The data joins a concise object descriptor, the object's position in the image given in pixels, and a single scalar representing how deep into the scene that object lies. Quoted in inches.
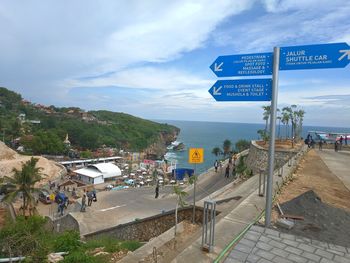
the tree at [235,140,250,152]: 2240.4
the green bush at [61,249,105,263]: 155.8
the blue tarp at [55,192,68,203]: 792.1
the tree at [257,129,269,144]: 975.9
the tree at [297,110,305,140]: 1232.3
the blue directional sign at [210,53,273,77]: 165.2
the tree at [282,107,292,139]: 1197.1
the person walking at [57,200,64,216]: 748.0
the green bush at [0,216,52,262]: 161.3
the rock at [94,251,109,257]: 184.3
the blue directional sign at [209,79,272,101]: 167.3
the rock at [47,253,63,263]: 174.7
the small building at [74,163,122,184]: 1525.6
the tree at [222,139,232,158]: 2387.2
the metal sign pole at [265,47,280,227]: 161.3
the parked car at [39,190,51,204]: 1024.9
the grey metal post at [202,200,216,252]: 138.6
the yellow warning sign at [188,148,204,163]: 202.5
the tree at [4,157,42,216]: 757.7
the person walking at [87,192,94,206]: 734.8
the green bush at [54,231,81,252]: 205.0
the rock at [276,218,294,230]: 175.5
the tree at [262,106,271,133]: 1306.5
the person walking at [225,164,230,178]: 879.9
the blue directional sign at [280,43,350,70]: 142.6
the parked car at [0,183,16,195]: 772.0
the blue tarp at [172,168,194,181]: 1510.5
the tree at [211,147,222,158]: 2500.9
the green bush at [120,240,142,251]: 206.5
